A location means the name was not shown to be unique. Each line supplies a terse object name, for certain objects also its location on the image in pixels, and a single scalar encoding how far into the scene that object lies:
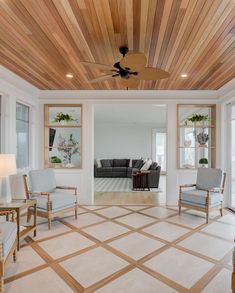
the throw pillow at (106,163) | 9.87
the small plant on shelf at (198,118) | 4.90
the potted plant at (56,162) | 4.99
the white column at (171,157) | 4.84
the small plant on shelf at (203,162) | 4.95
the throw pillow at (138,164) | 9.23
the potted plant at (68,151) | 5.61
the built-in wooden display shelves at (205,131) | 4.88
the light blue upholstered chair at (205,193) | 3.78
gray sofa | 9.55
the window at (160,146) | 10.73
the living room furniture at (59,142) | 4.95
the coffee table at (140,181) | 6.72
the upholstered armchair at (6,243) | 1.76
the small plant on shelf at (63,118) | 4.98
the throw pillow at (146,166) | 7.18
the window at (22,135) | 4.24
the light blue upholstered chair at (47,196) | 3.44
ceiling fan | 2.20
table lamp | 2.67
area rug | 6.70
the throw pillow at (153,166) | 6.95
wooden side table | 2.59
